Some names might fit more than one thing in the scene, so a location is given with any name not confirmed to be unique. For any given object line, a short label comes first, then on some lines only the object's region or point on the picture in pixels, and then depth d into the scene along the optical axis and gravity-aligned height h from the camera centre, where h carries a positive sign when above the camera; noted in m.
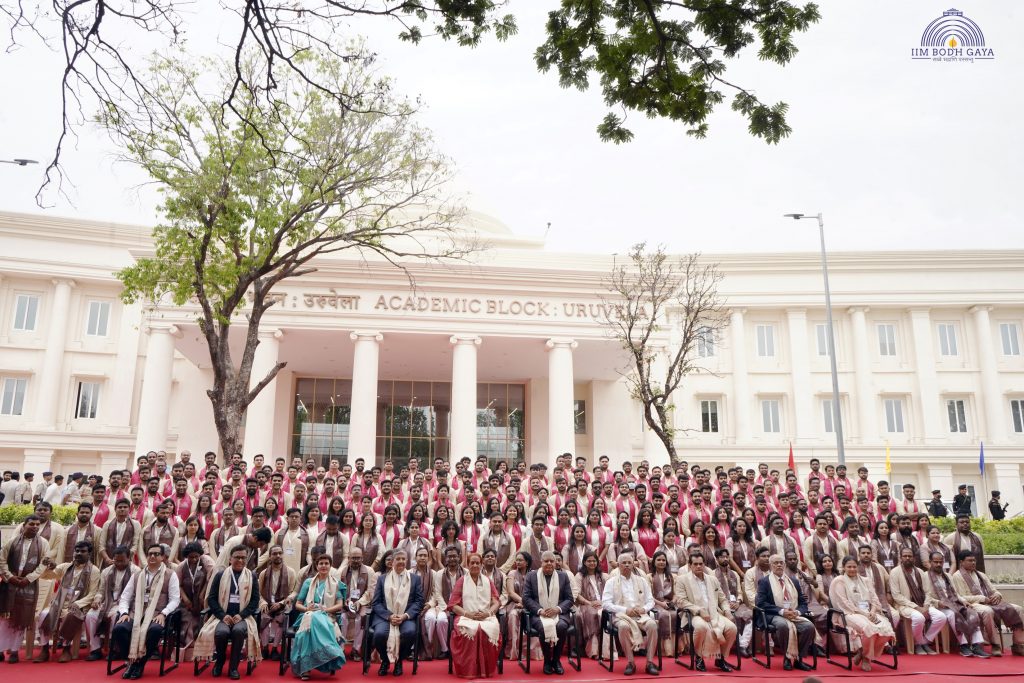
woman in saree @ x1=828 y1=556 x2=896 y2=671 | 9.01 -1.64
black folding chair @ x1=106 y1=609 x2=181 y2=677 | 8.10 -1.91
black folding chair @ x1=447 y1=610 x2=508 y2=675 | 8.75 -1.83
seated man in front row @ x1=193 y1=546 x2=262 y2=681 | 8.09 -1.53
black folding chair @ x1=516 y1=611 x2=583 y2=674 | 8.80 -1.97
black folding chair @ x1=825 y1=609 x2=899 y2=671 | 8.95 -1.89
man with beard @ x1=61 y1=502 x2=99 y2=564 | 9.55 -0.72
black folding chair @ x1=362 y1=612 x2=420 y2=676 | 8.57 -1.95
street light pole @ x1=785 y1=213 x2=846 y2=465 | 21.72 +2.39
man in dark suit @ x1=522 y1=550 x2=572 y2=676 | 8.67 -1.53
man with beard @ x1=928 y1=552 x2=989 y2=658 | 9.88 -1.71
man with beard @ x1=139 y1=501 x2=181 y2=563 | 9.63 -0.71
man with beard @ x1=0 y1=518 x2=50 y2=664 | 8.75 -1.26
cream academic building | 22.11 +4.35
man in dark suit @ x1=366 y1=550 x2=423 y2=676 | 8.57 -1.59
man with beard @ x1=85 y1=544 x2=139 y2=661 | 8.76 -1.42
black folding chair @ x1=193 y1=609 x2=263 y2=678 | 8.20 -2.10
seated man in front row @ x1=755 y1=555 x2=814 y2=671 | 9.02 -1.60
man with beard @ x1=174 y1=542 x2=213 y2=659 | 8.82 -1.29
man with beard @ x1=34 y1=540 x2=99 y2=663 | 8.71 -1.49
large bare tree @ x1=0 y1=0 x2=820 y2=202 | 5.40 +3.36
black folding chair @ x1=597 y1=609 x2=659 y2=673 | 8.75 -1.91
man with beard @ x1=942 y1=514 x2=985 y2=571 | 11.02 -0.85
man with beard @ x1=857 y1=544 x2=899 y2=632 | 9.95 -1.24
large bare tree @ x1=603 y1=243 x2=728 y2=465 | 19.23 +4.76
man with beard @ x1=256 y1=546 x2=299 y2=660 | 8.87 -1.42
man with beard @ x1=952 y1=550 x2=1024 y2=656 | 10.02 -1.61
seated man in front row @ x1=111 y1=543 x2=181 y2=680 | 8.04 -1.48
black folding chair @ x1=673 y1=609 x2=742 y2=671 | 8.92 -1.84
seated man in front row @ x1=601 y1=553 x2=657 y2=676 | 8.90 -1.57
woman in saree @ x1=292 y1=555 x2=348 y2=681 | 8.05 -1.65
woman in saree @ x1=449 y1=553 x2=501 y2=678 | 8.47 -1.70
